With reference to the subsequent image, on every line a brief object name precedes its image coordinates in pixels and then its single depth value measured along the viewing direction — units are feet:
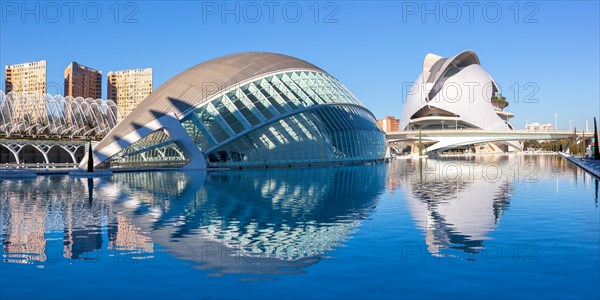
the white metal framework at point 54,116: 207.51
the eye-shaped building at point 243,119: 128.67
